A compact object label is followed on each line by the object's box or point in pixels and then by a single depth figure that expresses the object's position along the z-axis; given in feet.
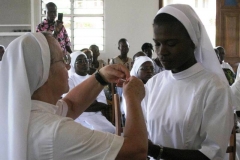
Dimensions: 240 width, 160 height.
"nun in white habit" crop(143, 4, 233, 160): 4.65
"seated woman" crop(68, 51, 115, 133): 13.46
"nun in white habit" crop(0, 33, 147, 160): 3.95
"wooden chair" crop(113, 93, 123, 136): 9.08
